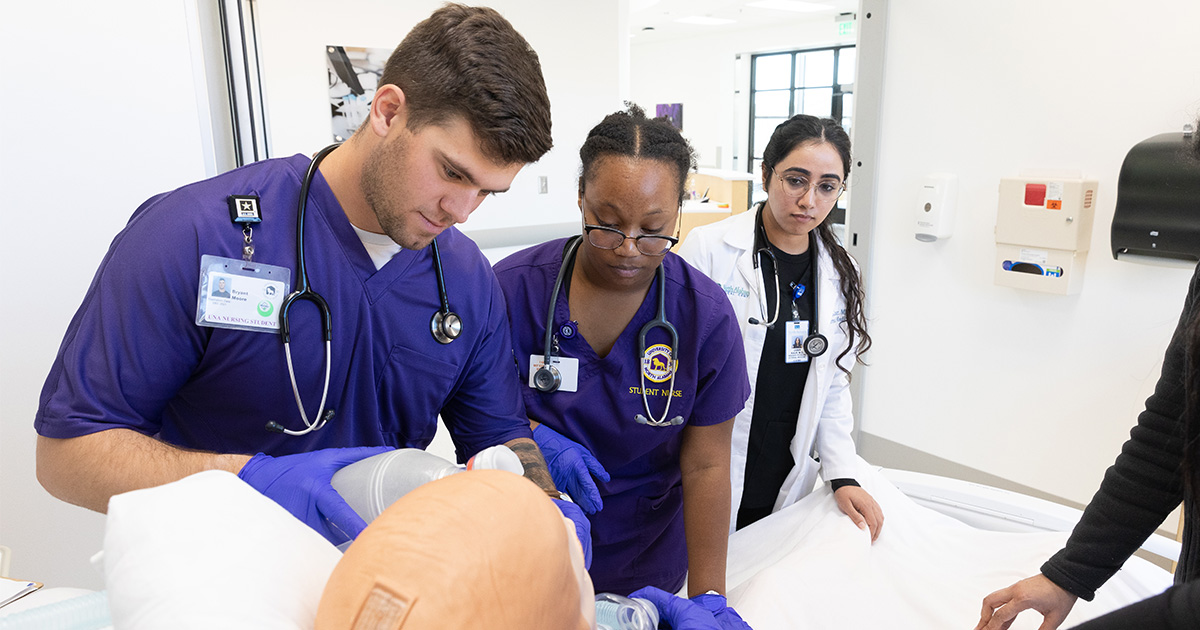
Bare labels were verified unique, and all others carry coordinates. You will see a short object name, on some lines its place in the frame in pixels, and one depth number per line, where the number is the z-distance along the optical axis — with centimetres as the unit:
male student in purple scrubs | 87
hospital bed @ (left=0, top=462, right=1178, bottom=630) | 52
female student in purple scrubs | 127
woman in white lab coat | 178
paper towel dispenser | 208
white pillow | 50
